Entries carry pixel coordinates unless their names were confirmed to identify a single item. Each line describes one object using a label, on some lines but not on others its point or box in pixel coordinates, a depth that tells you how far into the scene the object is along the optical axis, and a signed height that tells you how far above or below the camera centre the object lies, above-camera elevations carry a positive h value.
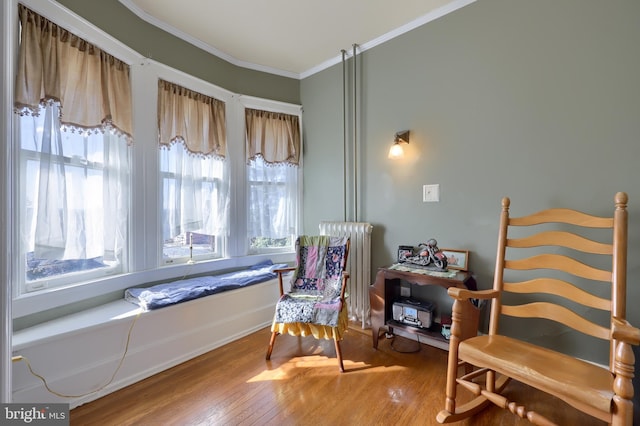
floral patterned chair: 1.89 -0.65
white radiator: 2.45 -0.53
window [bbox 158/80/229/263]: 2.27 +0.39
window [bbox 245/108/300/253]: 2.87 +0.40
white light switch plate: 2.15 +0.17
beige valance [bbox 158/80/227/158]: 2.24 +0.86
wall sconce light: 2.24 +0.59
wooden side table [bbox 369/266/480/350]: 1.65 -0.65
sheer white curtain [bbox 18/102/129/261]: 1.55 +0.17
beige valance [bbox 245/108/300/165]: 2.85 +0.87
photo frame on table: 1.97 -0.34
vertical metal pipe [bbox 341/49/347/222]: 2.72 +0.73
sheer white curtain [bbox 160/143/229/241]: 2.29 +0.21
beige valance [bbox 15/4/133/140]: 1.47 +0.87
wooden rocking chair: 0.99 -0.56
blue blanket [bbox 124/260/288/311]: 1.87 -0.59
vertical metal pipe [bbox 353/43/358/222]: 2.64 +0.71
